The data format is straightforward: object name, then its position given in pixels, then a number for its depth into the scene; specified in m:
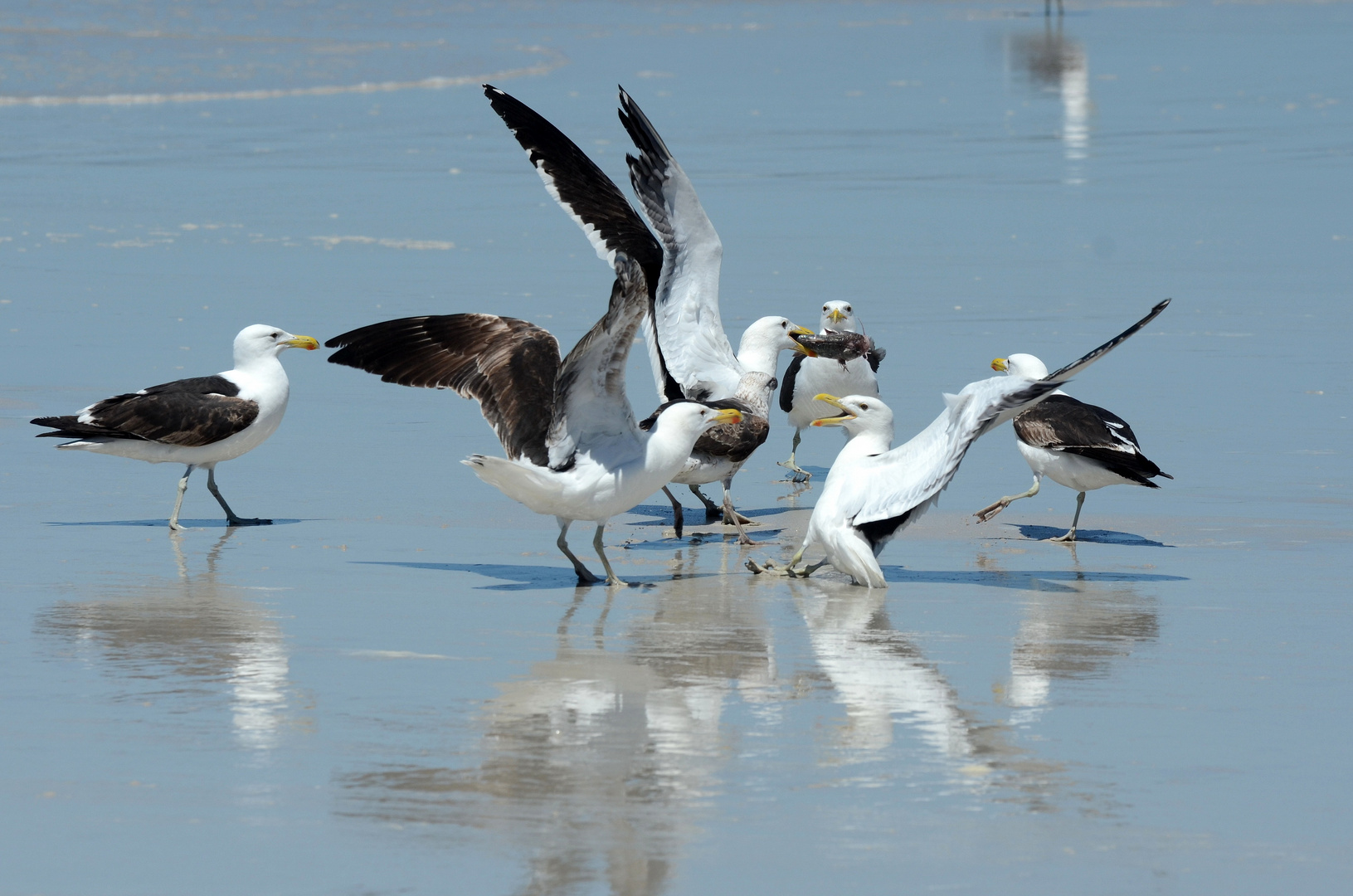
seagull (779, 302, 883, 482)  21.67
